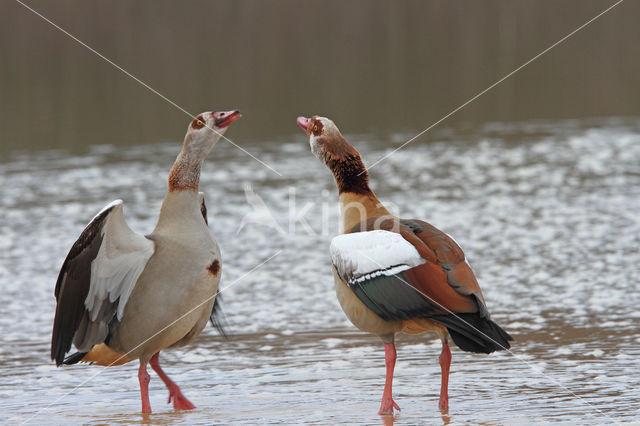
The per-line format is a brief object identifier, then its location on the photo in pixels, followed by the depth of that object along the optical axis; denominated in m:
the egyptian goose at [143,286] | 15.34
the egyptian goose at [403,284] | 13.88
